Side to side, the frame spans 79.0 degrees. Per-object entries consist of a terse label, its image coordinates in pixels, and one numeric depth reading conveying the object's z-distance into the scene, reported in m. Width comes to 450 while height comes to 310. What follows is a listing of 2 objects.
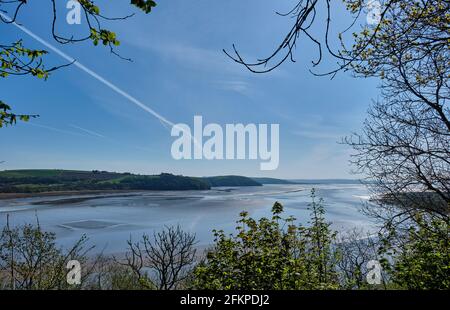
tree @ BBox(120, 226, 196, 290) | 8.93
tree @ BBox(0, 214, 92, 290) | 9.47
